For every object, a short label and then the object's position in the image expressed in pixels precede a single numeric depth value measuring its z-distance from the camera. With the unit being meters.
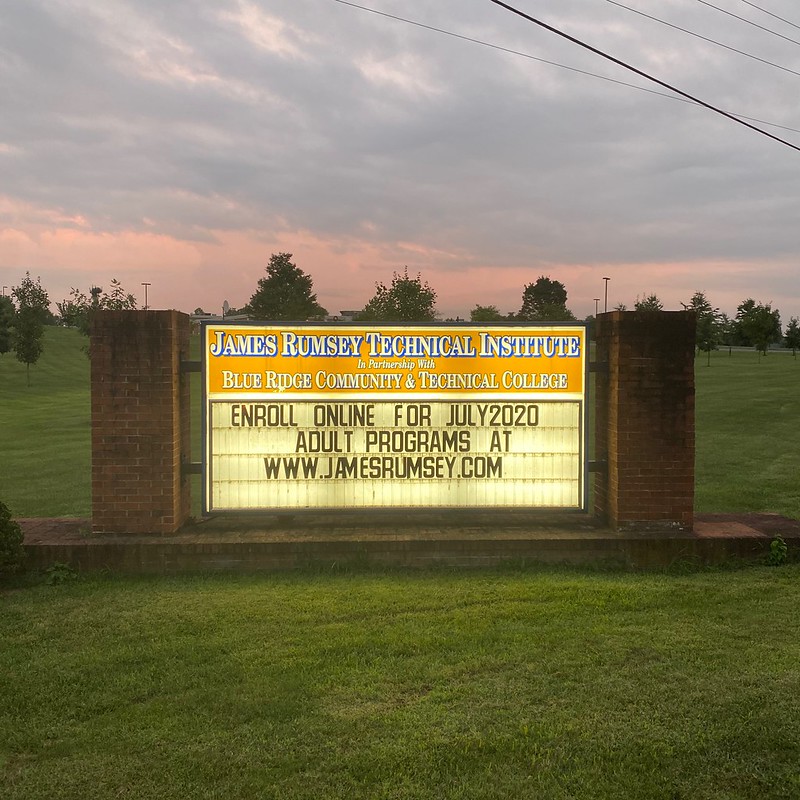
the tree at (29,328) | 45.34
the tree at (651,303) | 66.62
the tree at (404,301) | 42.28
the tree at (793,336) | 68.50
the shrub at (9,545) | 6.47
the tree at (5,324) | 50.71
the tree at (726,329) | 68.99
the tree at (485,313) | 71.75
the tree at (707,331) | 58.16
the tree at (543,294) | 117.09
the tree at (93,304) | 27.05
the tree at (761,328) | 60.91
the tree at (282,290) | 86.94
